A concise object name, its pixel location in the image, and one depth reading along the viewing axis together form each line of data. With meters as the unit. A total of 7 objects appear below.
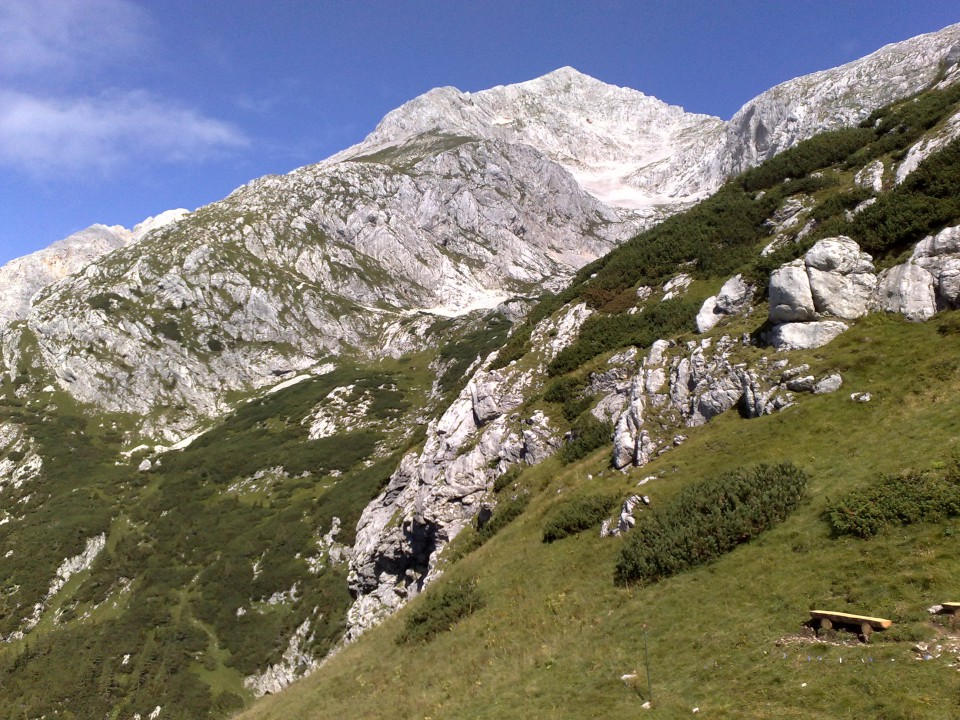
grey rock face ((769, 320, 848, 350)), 21.30
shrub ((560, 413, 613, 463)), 28.92
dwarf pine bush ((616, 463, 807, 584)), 15.83
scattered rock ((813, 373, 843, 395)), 19.34
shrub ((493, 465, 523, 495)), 32.62
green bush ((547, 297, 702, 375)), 33.12
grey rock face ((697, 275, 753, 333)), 27.36
